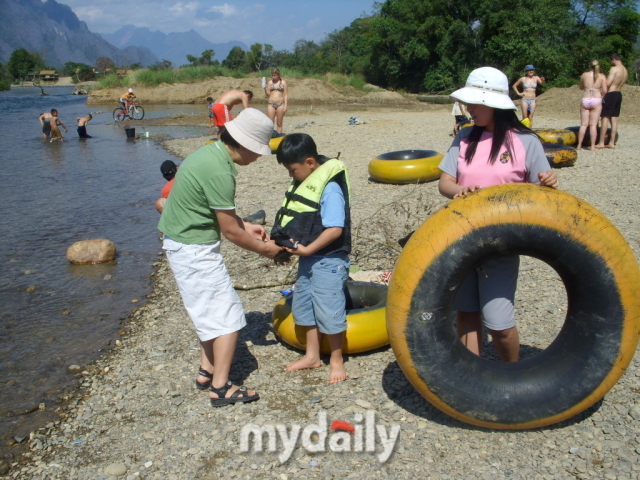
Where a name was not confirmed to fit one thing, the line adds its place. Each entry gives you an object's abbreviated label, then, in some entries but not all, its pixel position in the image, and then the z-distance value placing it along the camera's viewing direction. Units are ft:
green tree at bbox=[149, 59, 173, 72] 288.51
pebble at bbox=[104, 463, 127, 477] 10.75
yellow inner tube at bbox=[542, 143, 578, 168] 35.73
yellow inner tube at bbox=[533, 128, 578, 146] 42.91
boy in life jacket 12.53
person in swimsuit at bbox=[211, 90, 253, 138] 33.91
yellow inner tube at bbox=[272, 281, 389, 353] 14.25
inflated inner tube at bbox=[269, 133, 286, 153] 44.93
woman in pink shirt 10.51
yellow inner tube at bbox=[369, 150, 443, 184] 33.83
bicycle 90.49
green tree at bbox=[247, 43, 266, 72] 264.52
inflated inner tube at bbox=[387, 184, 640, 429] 9.91
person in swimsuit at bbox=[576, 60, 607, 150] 40.70
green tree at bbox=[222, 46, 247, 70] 277.52
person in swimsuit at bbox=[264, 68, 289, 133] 51.55
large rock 25.54
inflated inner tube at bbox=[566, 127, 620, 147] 44.55
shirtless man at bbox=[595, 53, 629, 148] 40.65
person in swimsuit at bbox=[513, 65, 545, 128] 47.24
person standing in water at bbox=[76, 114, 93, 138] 70.33
